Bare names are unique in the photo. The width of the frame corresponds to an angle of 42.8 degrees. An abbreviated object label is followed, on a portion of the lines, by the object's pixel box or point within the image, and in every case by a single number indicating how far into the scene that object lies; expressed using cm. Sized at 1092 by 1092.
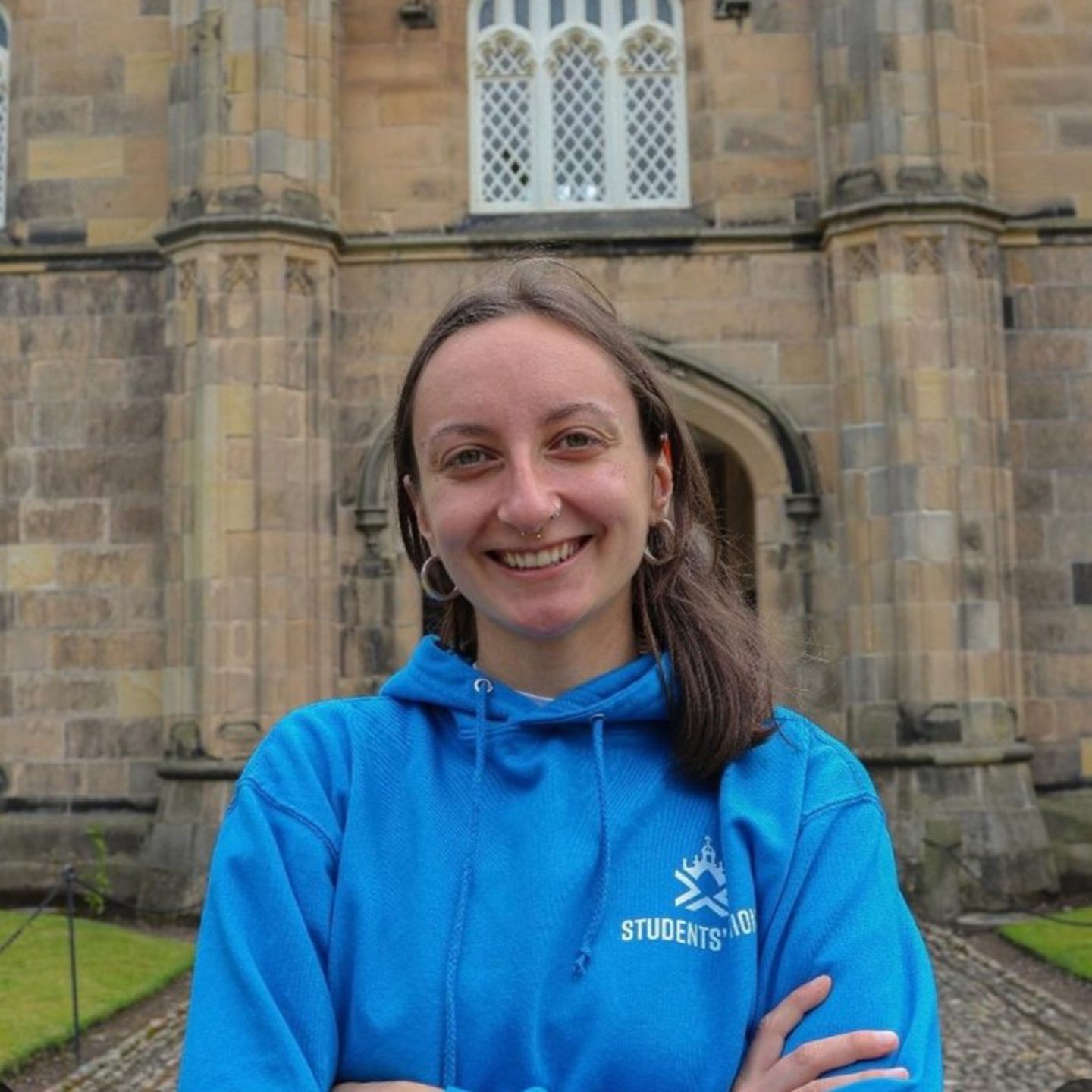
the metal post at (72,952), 638
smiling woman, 148
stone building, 1004
